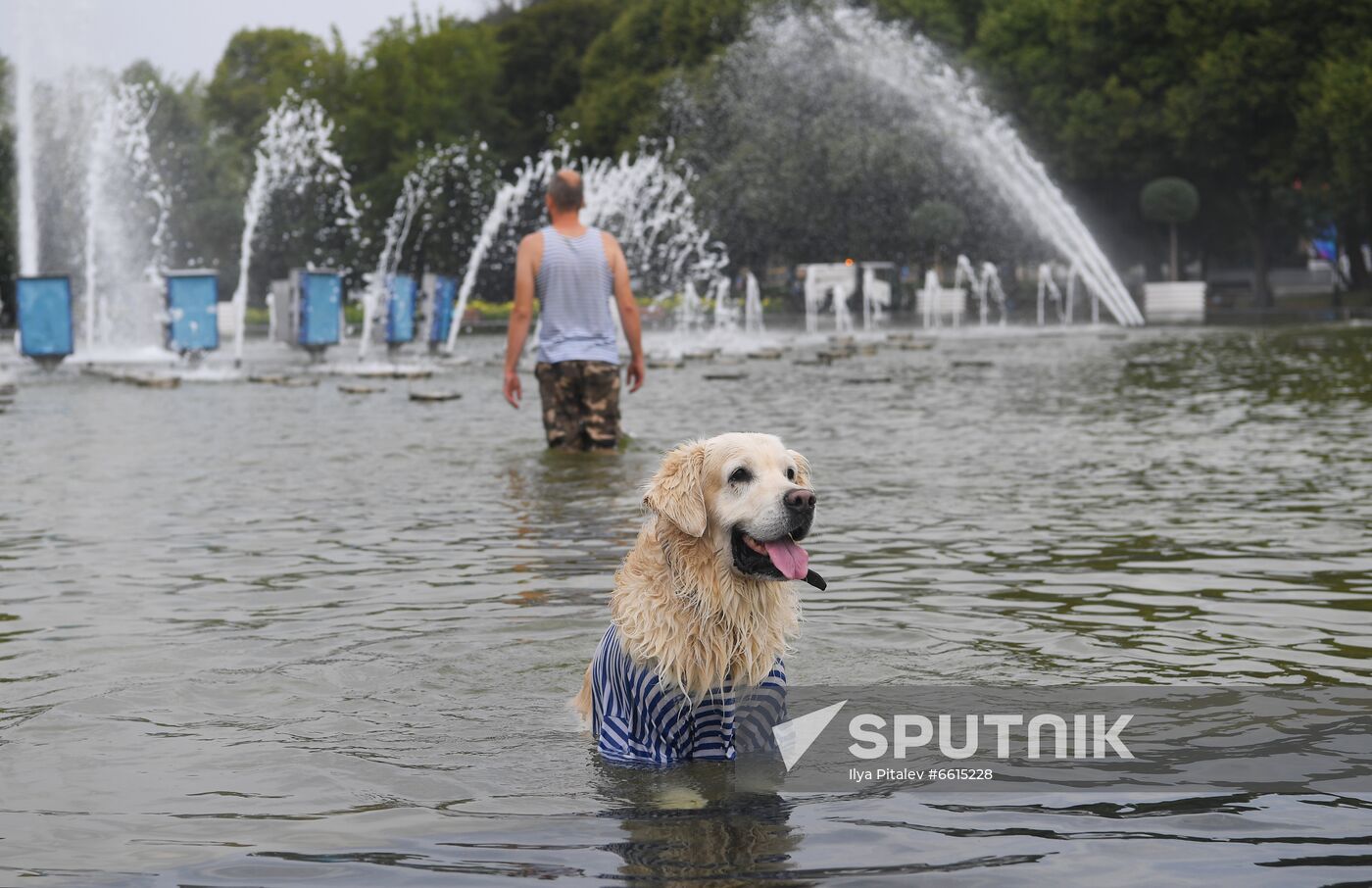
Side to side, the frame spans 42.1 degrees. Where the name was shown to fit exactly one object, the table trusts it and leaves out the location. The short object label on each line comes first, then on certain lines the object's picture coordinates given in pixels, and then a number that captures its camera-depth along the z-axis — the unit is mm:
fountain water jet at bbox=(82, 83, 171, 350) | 40375
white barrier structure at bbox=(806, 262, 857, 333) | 63469
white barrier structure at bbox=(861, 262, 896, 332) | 53294
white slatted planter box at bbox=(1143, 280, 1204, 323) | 57688
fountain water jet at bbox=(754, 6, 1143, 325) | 48688
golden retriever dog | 4949
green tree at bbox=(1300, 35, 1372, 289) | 51844
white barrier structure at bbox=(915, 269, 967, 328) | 55544
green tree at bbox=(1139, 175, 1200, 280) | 60312
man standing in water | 12594
